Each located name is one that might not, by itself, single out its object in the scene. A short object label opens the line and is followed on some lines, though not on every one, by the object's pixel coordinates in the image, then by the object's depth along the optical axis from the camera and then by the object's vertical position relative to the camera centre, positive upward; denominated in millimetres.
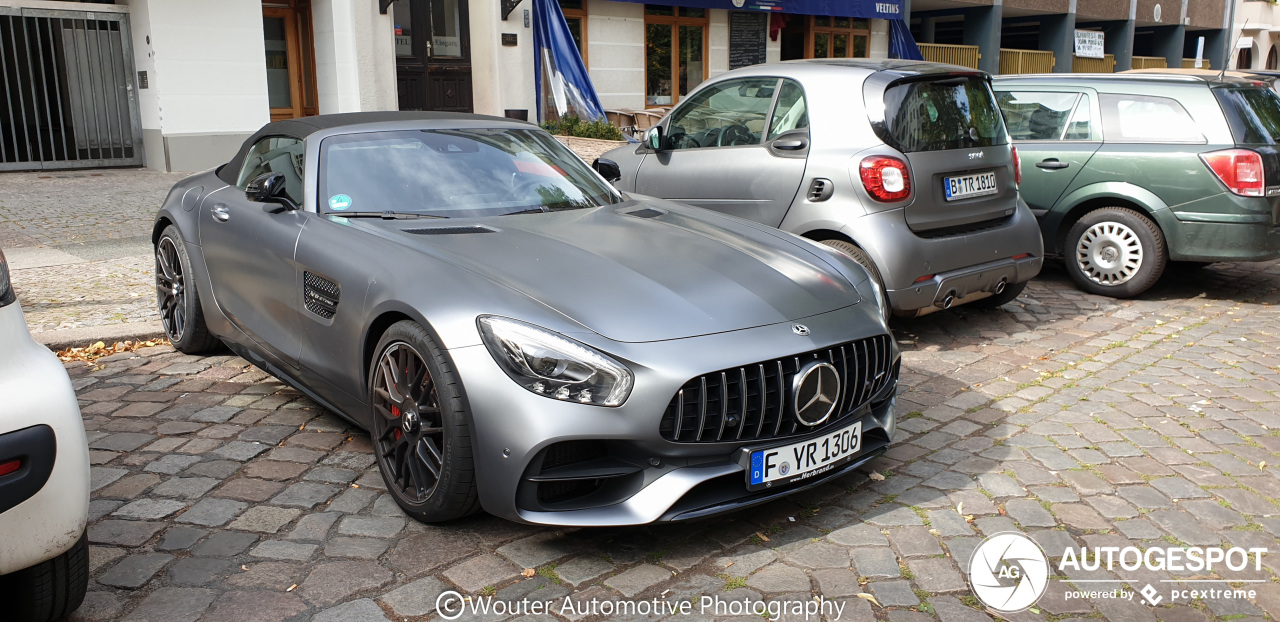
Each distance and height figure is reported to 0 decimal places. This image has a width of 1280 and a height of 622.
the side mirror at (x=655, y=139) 6914 -237
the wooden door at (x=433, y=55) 15750 +805
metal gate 13305 +257
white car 2379 -851
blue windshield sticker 4219 -390
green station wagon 6863 -526
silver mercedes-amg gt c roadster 3152 -763
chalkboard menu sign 19859 +1284
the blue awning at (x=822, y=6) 18661 +1872
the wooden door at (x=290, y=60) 15070 +723
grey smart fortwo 5676 -414
